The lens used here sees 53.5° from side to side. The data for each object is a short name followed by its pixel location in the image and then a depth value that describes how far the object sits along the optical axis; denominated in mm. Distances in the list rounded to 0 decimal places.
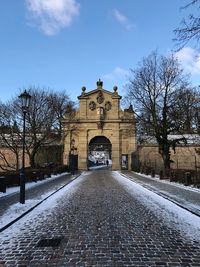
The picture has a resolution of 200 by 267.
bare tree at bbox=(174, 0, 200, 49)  5071
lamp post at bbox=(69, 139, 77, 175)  33258
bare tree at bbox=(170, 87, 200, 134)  20075
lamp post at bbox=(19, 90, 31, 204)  8334
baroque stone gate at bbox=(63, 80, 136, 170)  33632
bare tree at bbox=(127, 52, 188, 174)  20751
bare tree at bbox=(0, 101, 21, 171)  23820
